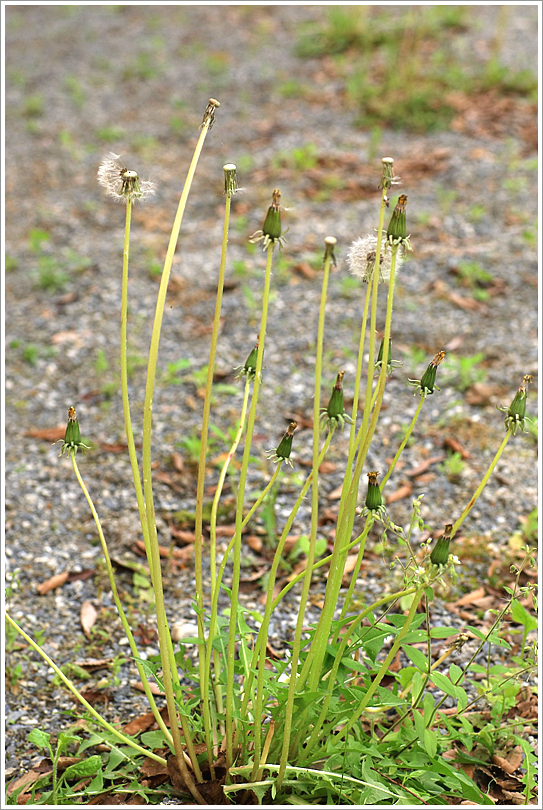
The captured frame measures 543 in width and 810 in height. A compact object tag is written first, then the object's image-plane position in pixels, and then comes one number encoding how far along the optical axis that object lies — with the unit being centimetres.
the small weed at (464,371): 323
